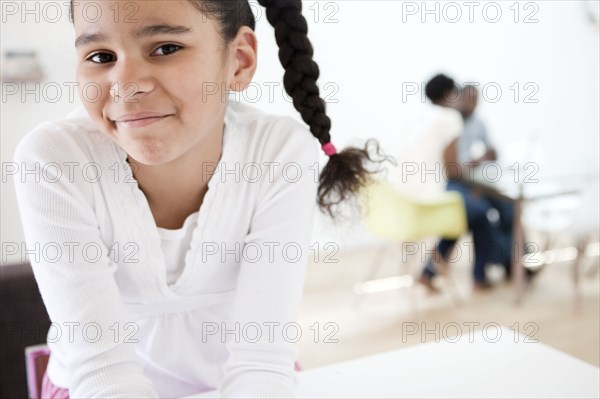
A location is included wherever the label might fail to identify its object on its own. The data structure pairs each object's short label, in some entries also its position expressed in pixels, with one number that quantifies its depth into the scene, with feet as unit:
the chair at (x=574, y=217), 9.49
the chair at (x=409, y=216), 9.53
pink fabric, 3.12
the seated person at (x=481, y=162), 10.98
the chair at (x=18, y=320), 4.19
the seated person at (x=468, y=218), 10.87
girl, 2.58
